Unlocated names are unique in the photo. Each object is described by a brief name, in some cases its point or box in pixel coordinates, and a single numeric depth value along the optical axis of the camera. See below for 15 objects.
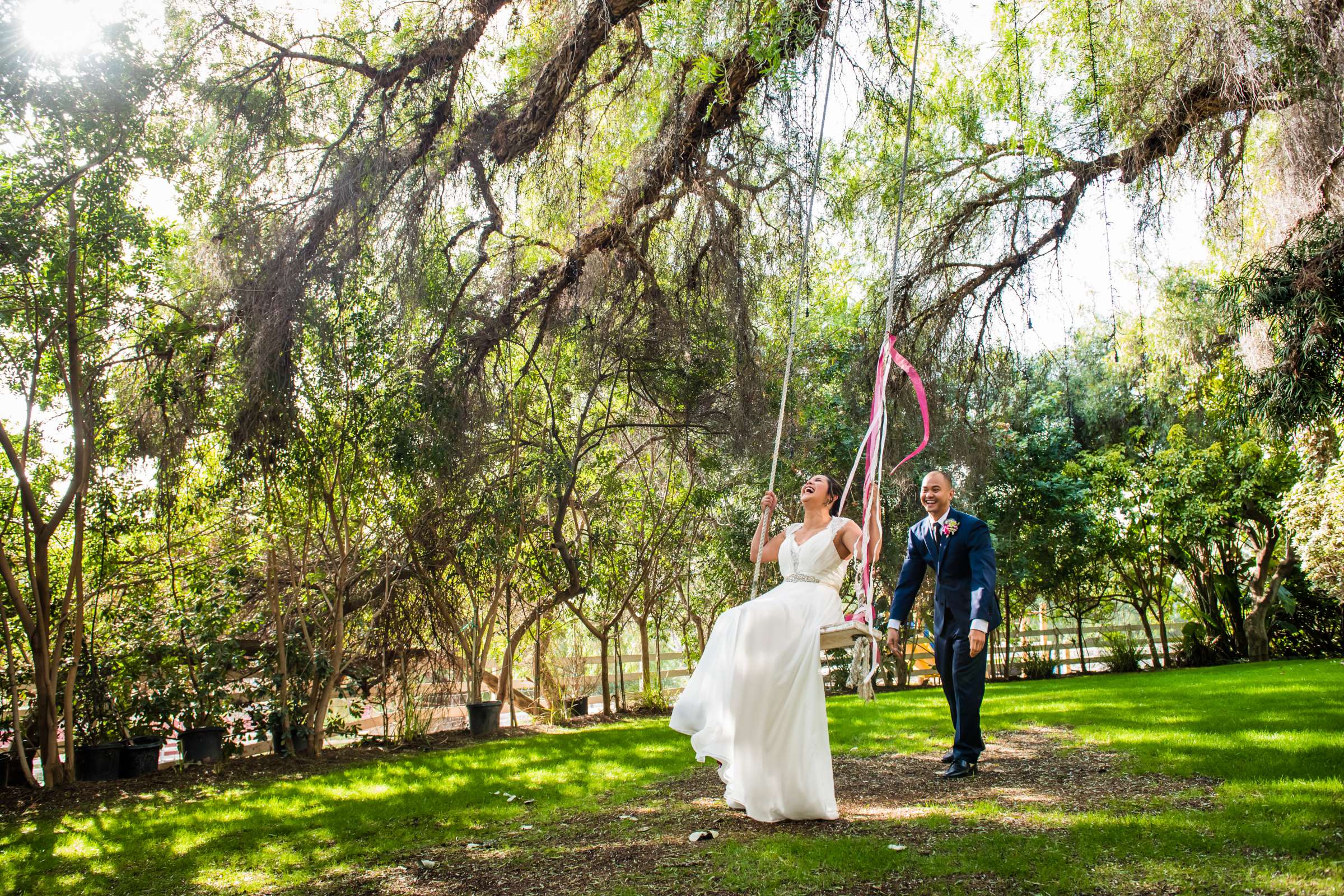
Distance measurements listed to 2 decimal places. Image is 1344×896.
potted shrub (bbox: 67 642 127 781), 7.37
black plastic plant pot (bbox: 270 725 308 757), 7.93
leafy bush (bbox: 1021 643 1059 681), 15.27
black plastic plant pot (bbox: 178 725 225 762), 7.75
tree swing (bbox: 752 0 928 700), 3.87
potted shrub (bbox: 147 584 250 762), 7.72
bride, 3.68
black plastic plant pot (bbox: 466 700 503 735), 9.20
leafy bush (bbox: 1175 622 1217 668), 15.37
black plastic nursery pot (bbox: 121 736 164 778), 7.09
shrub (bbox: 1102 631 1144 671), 15.02
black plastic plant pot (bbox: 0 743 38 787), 6.63
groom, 4.54
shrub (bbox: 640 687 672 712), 11.67
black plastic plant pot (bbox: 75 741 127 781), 6.94
